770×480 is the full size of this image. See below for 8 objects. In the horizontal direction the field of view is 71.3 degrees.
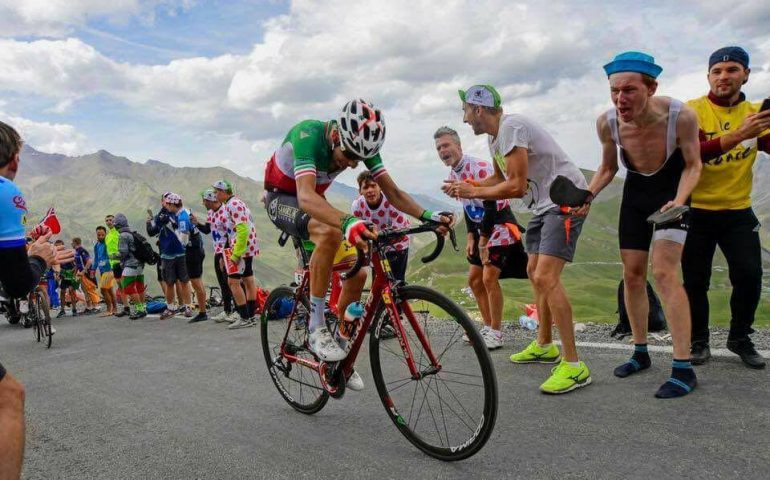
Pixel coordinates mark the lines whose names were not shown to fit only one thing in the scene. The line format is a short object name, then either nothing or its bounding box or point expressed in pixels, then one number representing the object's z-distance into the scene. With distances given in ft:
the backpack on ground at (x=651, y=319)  20.61
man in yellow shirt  15.10
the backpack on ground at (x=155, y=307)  45.03
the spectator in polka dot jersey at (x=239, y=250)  32.94
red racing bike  10.87
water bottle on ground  24.96
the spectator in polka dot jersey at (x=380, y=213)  25.35
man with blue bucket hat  13.64
